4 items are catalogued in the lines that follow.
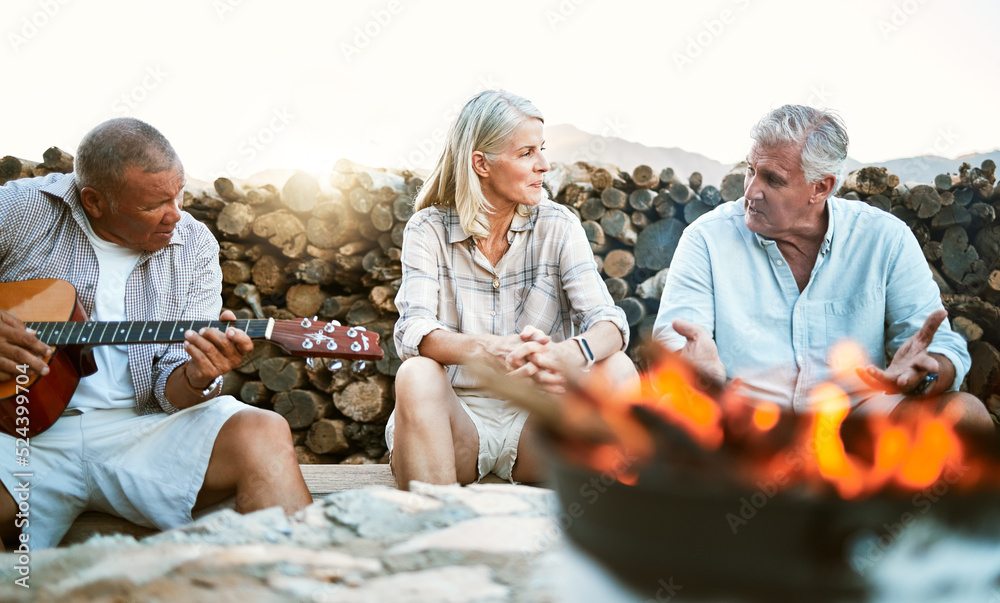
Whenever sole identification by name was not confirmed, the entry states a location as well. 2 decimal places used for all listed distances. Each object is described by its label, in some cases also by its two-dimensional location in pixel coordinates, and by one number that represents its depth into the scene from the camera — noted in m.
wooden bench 1.84
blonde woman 2.05
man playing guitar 1.76
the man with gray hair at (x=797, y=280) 2.18
